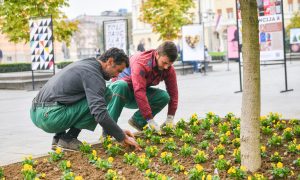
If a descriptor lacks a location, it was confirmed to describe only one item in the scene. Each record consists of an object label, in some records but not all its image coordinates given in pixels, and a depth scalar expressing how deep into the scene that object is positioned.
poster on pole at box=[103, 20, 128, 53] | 15.67
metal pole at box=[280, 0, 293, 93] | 12.05
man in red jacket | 5.77
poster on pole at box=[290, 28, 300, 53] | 32.31
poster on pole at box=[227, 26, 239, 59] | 24.25
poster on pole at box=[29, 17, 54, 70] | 16.83
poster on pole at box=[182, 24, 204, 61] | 21.83
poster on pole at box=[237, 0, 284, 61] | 12.17
